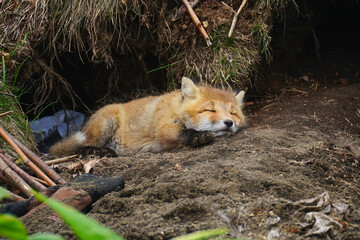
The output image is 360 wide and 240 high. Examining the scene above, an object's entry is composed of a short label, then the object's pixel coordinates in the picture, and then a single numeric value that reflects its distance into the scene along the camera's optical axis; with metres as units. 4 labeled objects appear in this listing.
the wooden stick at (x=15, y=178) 5.83
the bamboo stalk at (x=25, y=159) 6.29
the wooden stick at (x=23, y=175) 5.93
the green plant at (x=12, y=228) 1.59
